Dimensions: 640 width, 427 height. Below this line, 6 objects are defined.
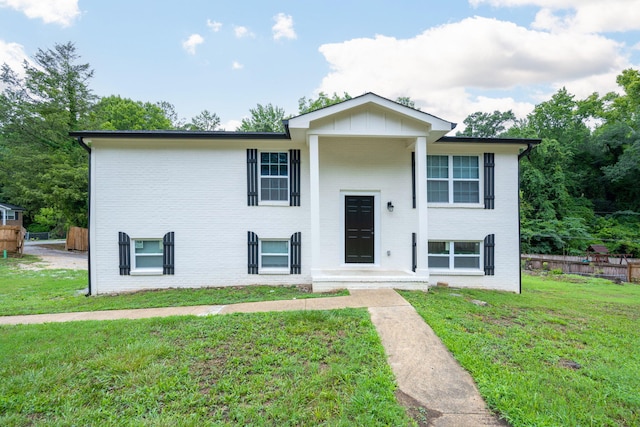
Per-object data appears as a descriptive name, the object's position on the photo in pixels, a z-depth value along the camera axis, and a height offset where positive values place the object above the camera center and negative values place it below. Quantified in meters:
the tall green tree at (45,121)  18.70 +6.85
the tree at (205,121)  32.81 +11.48
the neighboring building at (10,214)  27.77 +0.58
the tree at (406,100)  27.19 +11.51
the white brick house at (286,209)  7.34 +0.26
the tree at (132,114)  27.53 +10.81
